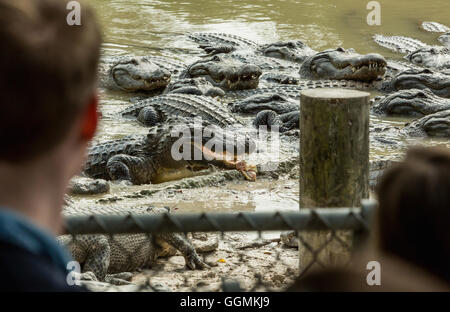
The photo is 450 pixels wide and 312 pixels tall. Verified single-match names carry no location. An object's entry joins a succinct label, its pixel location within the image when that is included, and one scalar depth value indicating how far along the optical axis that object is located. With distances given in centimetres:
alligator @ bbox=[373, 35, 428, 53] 2598
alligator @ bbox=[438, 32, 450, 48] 2691
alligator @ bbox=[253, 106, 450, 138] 1597
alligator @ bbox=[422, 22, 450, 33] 2922
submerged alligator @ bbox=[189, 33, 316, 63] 2486
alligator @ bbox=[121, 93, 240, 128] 1630
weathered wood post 777
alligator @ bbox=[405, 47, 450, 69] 2358
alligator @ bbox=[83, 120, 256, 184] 1345
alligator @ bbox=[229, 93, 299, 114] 1806
